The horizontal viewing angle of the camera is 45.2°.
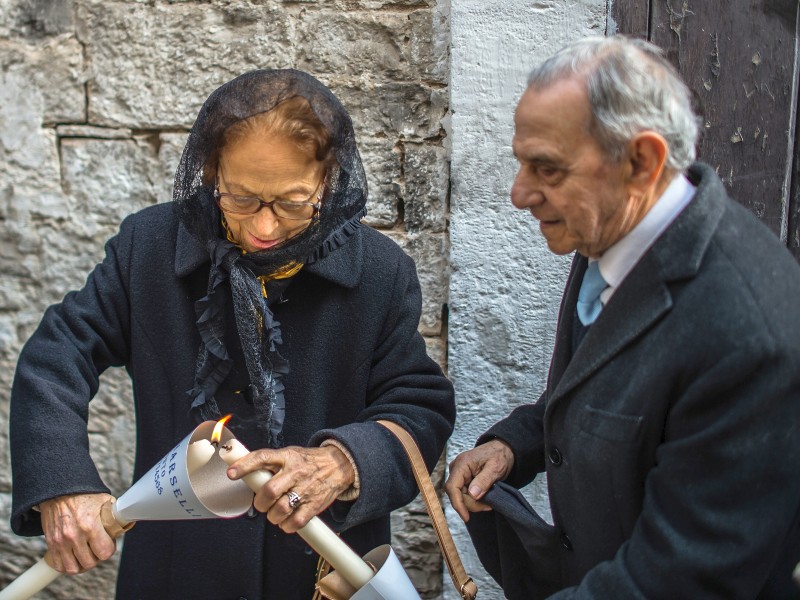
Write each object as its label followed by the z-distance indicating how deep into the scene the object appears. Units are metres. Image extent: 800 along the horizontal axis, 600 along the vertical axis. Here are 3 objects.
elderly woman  1.92
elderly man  1.44
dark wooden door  2.74
